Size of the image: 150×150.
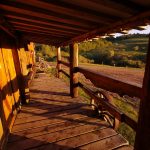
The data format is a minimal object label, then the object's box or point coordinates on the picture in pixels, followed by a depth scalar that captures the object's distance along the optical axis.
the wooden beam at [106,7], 1.76
